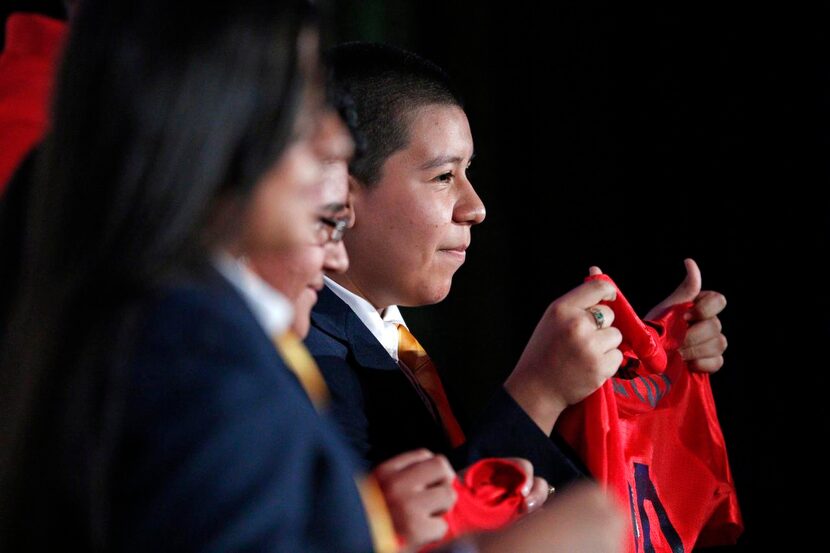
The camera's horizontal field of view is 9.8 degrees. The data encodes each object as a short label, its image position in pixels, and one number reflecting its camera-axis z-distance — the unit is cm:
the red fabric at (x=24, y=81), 388
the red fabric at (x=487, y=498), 374
